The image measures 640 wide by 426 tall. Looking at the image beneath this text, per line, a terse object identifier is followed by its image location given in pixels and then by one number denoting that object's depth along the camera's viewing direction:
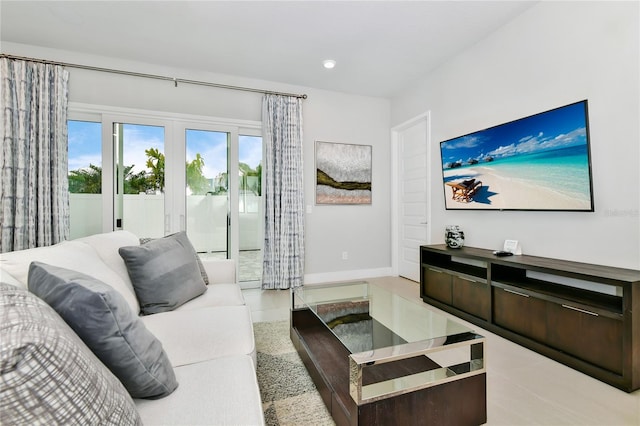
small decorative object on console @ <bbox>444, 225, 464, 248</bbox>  3.13
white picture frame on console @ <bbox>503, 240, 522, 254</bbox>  2.67
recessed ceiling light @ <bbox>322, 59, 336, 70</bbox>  3.46
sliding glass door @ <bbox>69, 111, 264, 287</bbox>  3.39
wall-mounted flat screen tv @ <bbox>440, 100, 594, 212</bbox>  2.20
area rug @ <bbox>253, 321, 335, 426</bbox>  1.45
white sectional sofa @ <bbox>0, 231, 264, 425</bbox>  0.50
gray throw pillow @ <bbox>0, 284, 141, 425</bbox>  0.47
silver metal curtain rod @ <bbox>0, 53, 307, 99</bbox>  3.01
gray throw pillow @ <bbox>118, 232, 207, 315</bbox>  1.77
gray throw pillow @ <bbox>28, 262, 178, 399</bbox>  0.81
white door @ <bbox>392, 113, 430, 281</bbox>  4.00
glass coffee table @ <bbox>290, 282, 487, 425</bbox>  1.22
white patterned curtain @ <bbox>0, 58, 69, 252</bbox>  2.88
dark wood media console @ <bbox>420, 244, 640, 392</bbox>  1.70
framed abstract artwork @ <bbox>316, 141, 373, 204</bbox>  4.28
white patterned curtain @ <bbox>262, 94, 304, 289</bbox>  3.90
